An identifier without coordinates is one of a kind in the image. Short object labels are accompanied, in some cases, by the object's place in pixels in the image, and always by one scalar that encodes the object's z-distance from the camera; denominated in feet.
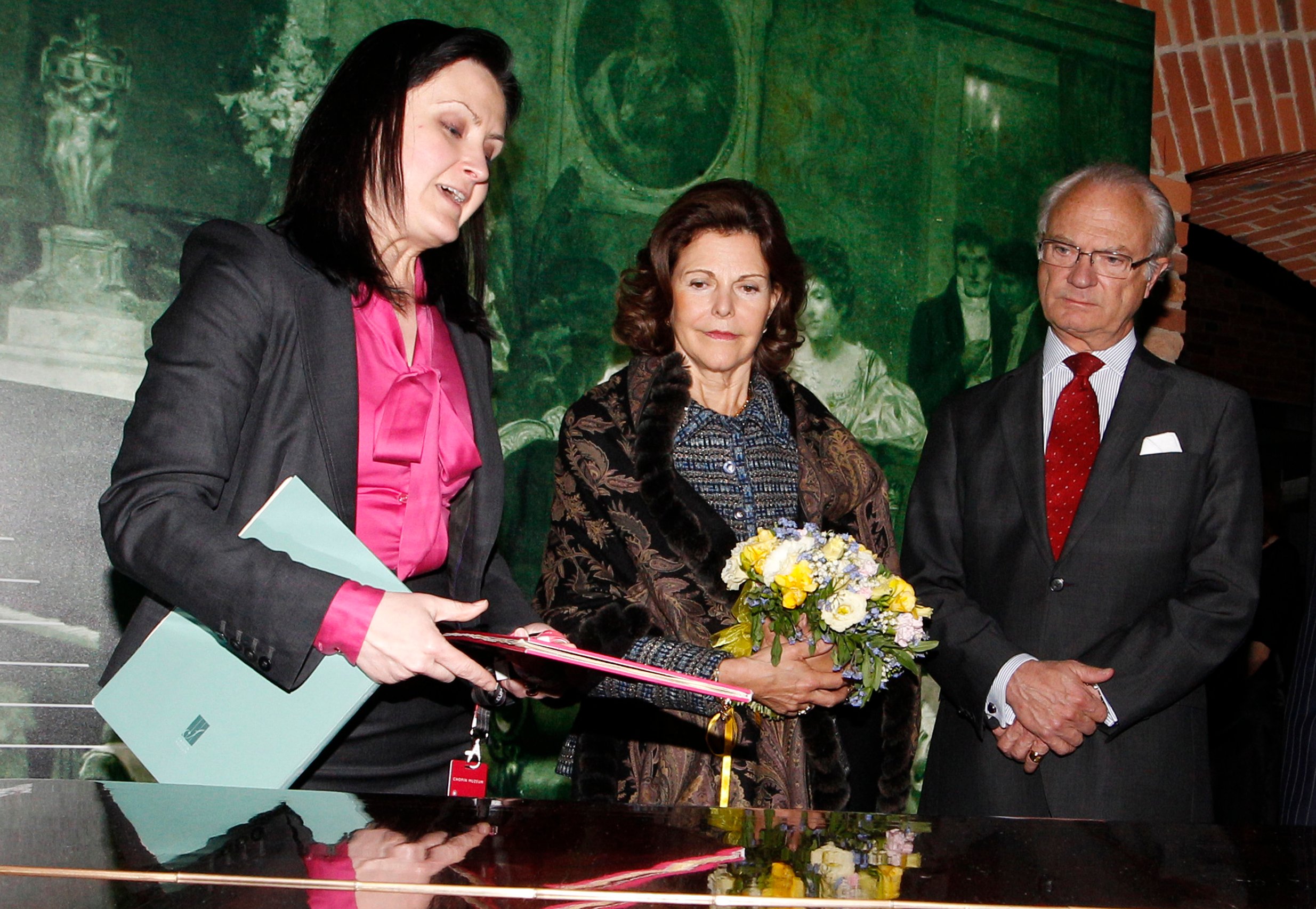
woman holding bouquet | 8.76
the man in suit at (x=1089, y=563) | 8.96
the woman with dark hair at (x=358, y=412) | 5.41
